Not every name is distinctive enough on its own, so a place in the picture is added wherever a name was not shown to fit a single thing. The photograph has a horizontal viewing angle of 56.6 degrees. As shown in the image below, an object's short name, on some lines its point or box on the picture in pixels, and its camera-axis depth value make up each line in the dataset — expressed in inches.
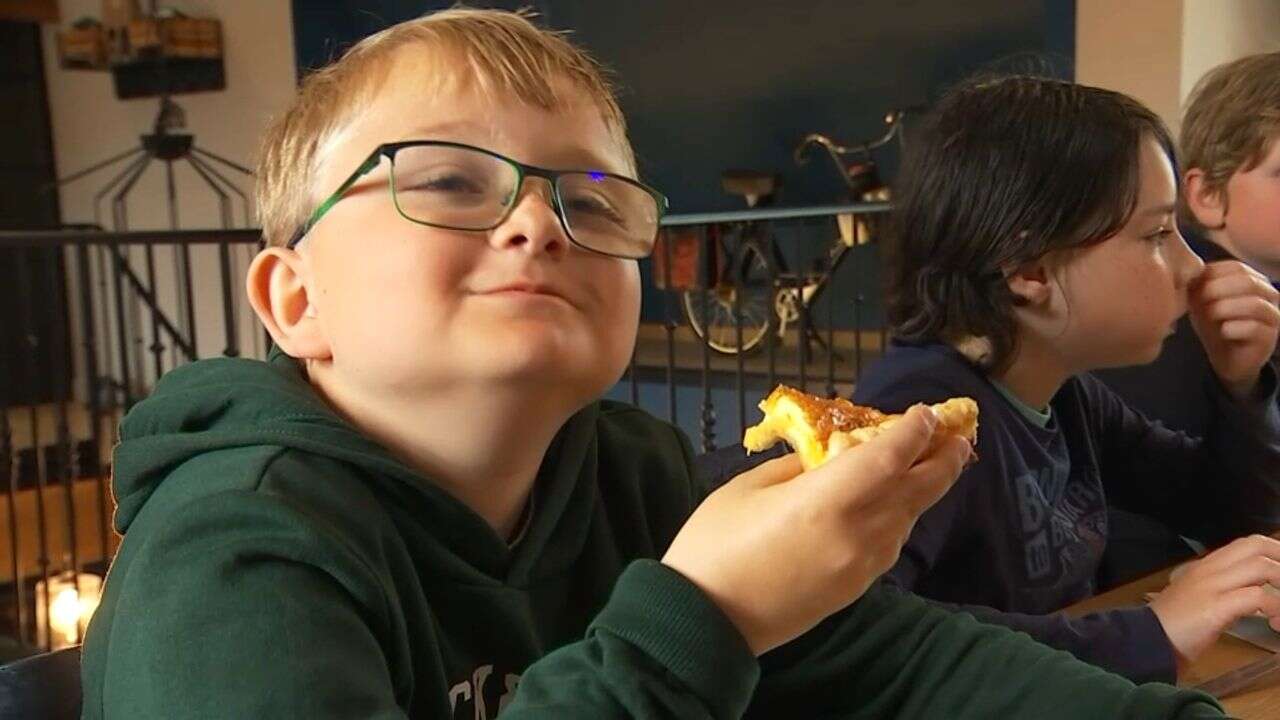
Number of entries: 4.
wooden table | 36.0
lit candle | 194.4
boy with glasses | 25.3
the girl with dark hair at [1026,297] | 51.3
